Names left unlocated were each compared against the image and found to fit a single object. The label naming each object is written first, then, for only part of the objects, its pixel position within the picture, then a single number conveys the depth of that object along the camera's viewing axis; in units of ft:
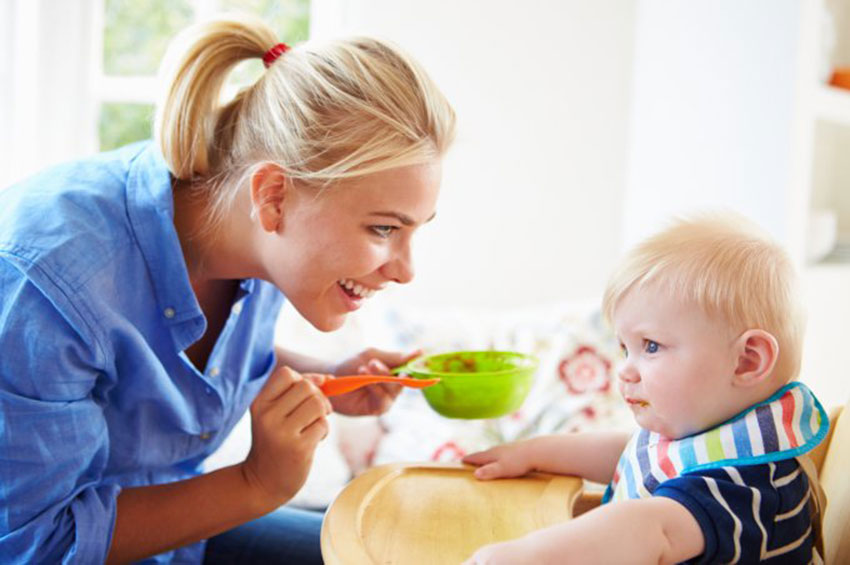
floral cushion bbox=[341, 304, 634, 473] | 6.70
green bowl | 4.10
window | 9.08
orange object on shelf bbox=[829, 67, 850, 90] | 7.22
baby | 2.70
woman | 3.28
